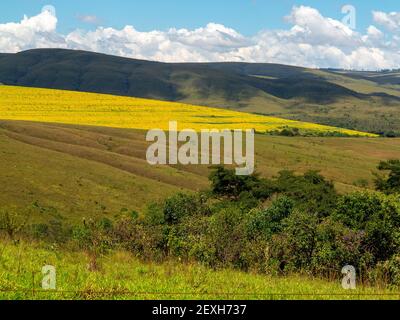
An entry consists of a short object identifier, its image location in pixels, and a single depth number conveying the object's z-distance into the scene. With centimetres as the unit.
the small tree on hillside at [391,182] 6606
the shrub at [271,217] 2898
